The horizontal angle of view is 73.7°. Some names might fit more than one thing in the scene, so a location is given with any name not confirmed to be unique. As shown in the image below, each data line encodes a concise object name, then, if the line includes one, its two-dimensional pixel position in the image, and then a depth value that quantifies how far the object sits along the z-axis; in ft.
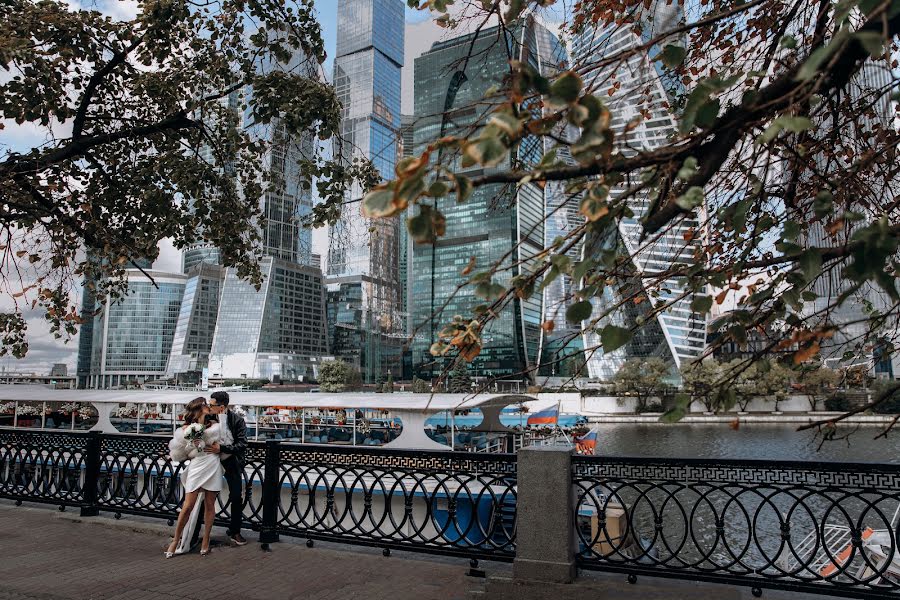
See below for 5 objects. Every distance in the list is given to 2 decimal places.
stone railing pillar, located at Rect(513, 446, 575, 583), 18.02
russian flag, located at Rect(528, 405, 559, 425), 107.76
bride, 22.62
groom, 24.11
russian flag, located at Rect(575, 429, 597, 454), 82.58
